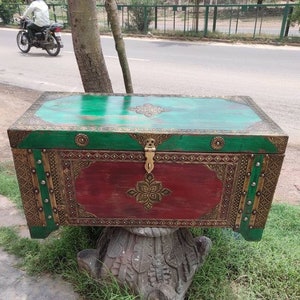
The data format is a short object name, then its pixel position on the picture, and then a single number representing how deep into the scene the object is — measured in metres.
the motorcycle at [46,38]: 7.99
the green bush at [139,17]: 13.02
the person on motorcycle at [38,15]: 7.91
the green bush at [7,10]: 16.66
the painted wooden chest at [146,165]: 1.39
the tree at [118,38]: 2.26
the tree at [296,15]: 10.51
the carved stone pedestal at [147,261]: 1.68
